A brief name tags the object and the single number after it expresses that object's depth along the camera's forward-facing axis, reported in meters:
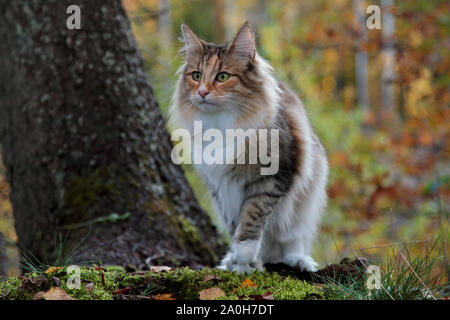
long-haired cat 2.98
